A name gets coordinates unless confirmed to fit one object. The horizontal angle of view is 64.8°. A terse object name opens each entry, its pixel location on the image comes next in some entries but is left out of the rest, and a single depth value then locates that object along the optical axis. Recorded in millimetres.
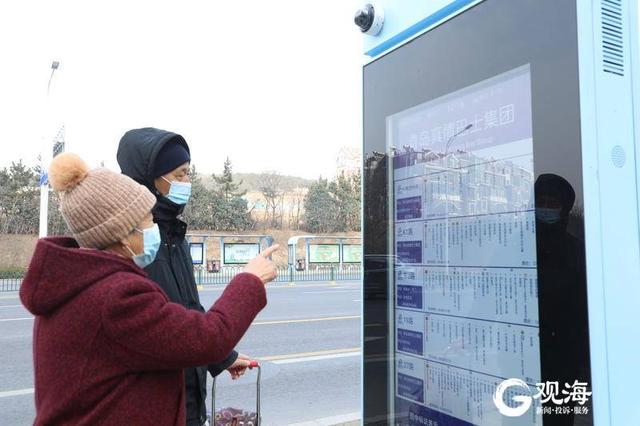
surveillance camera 1705
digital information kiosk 1051
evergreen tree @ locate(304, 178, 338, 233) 40656
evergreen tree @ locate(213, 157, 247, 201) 37469
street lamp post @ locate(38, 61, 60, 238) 14758
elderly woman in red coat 1191
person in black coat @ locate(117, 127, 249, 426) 1938
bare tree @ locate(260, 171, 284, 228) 42031
